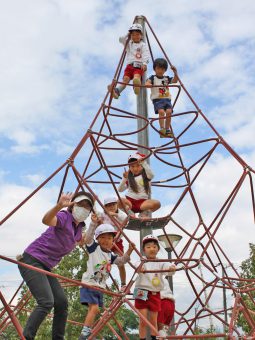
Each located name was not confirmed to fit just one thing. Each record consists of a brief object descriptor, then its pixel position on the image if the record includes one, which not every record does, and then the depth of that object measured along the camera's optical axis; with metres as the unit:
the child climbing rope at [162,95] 6.36
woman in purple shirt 3.34
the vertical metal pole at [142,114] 6.11
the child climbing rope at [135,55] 6.37
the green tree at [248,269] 15.54
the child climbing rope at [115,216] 5.27
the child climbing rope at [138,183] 5.82
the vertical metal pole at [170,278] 7.19
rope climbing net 3.95
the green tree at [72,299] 14.88
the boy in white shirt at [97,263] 4.30
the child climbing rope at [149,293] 4.66
